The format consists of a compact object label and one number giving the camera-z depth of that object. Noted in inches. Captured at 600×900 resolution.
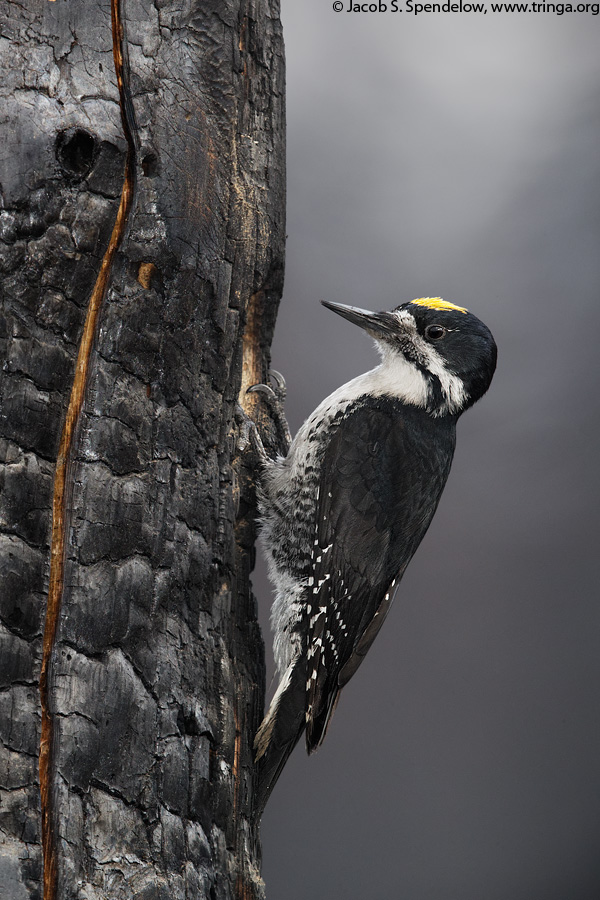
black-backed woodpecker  256.8
